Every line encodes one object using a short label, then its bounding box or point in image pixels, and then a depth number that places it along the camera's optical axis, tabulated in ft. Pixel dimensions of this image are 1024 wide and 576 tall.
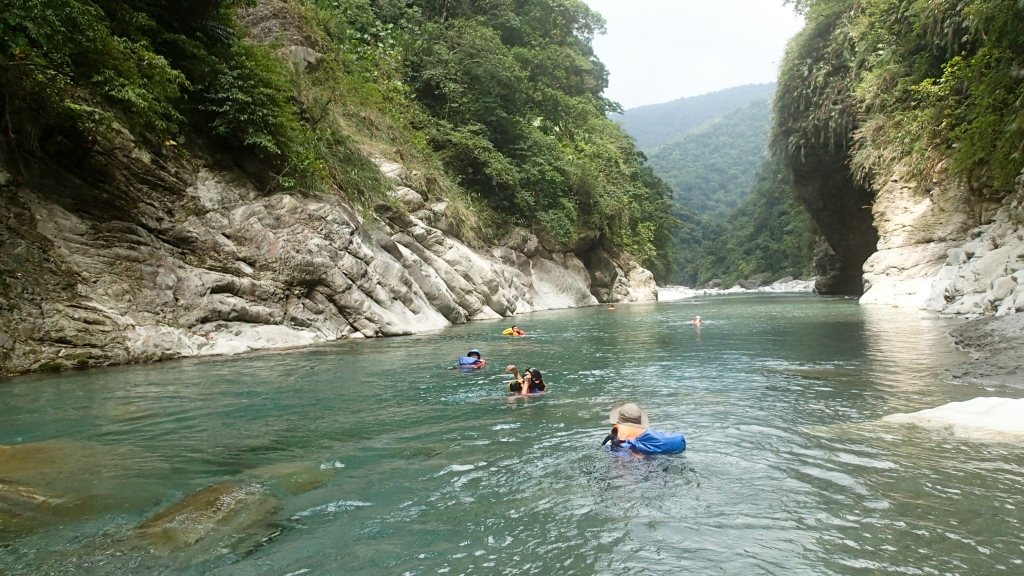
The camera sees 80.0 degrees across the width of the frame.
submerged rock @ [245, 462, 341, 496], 15.10
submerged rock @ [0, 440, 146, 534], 12.65
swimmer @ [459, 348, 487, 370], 33.27
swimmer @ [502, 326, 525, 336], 52.04
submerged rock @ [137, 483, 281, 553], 11.55
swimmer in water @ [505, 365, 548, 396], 26.35
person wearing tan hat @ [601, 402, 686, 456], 16.90
